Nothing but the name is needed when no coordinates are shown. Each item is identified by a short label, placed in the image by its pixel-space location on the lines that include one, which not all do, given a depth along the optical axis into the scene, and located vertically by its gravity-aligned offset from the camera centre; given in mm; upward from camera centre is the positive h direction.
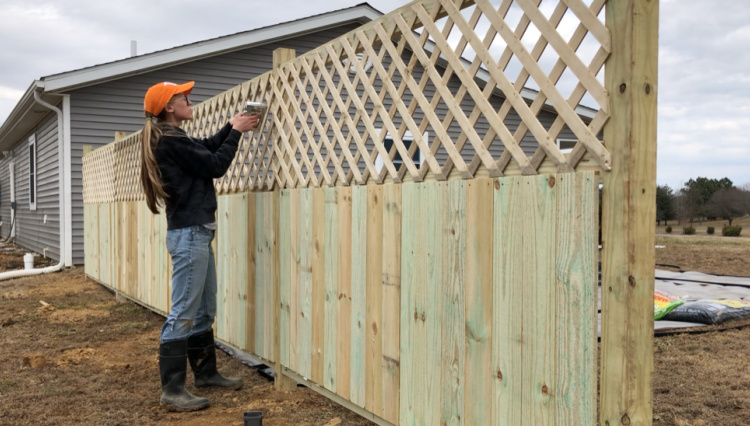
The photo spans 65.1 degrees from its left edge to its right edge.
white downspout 9812 +30
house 9859 +1905
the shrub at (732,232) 23672 -1069
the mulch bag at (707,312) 5328 -987
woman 3229 +34
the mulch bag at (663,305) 5445 -939
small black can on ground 2648 -976
